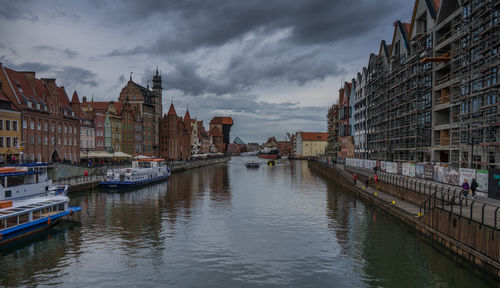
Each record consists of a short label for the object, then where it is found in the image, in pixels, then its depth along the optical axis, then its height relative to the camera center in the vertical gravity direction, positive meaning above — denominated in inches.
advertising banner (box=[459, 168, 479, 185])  1288.1 -101.4
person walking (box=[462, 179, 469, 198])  1182.0 -138.8
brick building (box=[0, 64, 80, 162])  2294.5 +217.5
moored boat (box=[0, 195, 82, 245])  1077.1 -222.4
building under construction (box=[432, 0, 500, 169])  1496.1 +302.5
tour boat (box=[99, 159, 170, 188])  2333.7 -189.9
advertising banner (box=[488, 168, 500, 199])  1152.2 -119.0
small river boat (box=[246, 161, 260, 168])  5782.0 -280.2
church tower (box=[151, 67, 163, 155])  5024.6 +606.4
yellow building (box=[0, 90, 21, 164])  2112.5 +109.8
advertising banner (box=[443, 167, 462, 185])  1414.9 -119.3
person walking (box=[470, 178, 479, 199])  1210.6 -132.8
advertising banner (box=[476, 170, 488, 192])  1214.3 -113.2
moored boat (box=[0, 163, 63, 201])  1384.1 -139.4
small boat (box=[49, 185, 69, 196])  1682.1 -195.0
